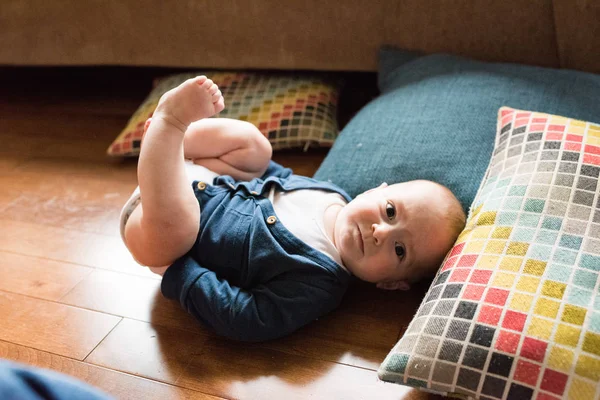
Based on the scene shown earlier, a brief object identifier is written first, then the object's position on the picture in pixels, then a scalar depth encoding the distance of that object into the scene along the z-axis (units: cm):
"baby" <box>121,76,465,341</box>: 101
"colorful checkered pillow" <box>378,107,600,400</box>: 77
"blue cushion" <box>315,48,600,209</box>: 121
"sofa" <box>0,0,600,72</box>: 143
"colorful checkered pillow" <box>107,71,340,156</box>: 157
